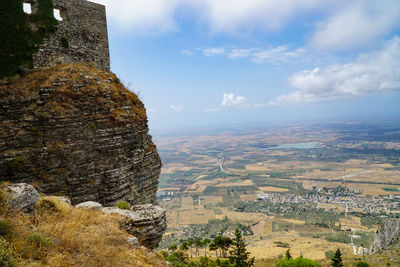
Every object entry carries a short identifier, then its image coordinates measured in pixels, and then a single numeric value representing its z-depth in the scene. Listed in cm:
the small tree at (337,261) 2819
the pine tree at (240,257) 2912
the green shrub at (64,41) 1248
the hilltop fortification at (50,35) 1073
